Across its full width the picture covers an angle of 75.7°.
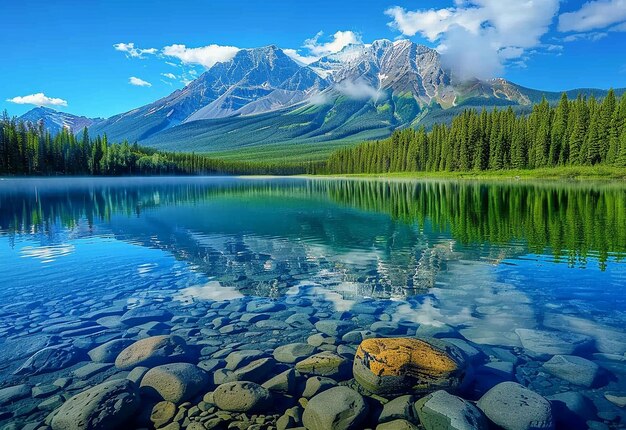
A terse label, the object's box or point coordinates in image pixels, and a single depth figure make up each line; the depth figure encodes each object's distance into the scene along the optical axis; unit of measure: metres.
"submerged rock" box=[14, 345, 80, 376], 9.99
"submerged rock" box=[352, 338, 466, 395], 9.09
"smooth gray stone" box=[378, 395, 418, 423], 8.09
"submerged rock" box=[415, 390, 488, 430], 7.48
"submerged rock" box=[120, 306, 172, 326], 13.28
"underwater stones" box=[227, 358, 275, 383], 9.55
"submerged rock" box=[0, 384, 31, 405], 8.70
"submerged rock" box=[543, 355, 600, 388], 9.36
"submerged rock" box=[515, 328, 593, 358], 10.83
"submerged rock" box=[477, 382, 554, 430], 7.60
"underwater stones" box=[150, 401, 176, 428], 8.04
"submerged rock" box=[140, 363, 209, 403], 8.85
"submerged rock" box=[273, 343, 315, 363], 10.55
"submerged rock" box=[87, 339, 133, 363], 10.62
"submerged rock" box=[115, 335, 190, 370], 10.34
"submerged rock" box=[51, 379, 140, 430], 7.67
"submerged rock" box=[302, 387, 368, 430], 7.78
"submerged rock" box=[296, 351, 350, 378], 9.84
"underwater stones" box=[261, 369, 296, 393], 9.12
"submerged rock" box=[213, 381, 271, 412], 8.39
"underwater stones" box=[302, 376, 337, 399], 9.02
